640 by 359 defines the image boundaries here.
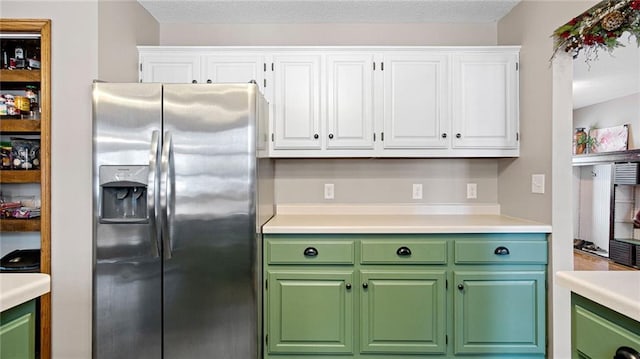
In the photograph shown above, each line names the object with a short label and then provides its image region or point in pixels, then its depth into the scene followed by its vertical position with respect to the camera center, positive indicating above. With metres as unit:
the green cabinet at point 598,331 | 0.78 -0.37
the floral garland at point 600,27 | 1.56 +0.77
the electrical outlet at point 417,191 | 2.75 -0.08
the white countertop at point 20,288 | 0.85 -0.29
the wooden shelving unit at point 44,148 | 1.92 +0.17
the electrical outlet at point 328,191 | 2.76 -0.09
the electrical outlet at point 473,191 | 2.75 -0.08
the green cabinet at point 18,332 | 0.88 -0.41
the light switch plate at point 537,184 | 2.15 -0.02
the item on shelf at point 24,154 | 2.11 +0.15
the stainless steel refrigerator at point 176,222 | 1.79 -0.23
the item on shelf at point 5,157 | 2.10 +0.13
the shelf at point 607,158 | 4.95 +0.38
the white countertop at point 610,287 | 0.76 -0.27
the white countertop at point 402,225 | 2.06 -0.28
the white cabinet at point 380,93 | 2.41 +0.62
